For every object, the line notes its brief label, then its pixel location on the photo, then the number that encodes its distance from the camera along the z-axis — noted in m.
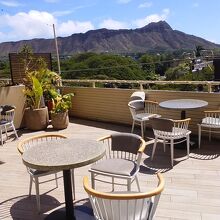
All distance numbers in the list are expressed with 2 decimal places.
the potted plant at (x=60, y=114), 5.64
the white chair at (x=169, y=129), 3.53
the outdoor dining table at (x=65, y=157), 2.10
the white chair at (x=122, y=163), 2.45
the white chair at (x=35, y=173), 2.61
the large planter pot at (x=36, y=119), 5.62
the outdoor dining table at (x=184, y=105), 4.15
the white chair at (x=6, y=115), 4.74
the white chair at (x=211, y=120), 4.07
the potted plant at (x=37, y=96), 5.58
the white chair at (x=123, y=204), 1.68
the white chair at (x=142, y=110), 4.71
